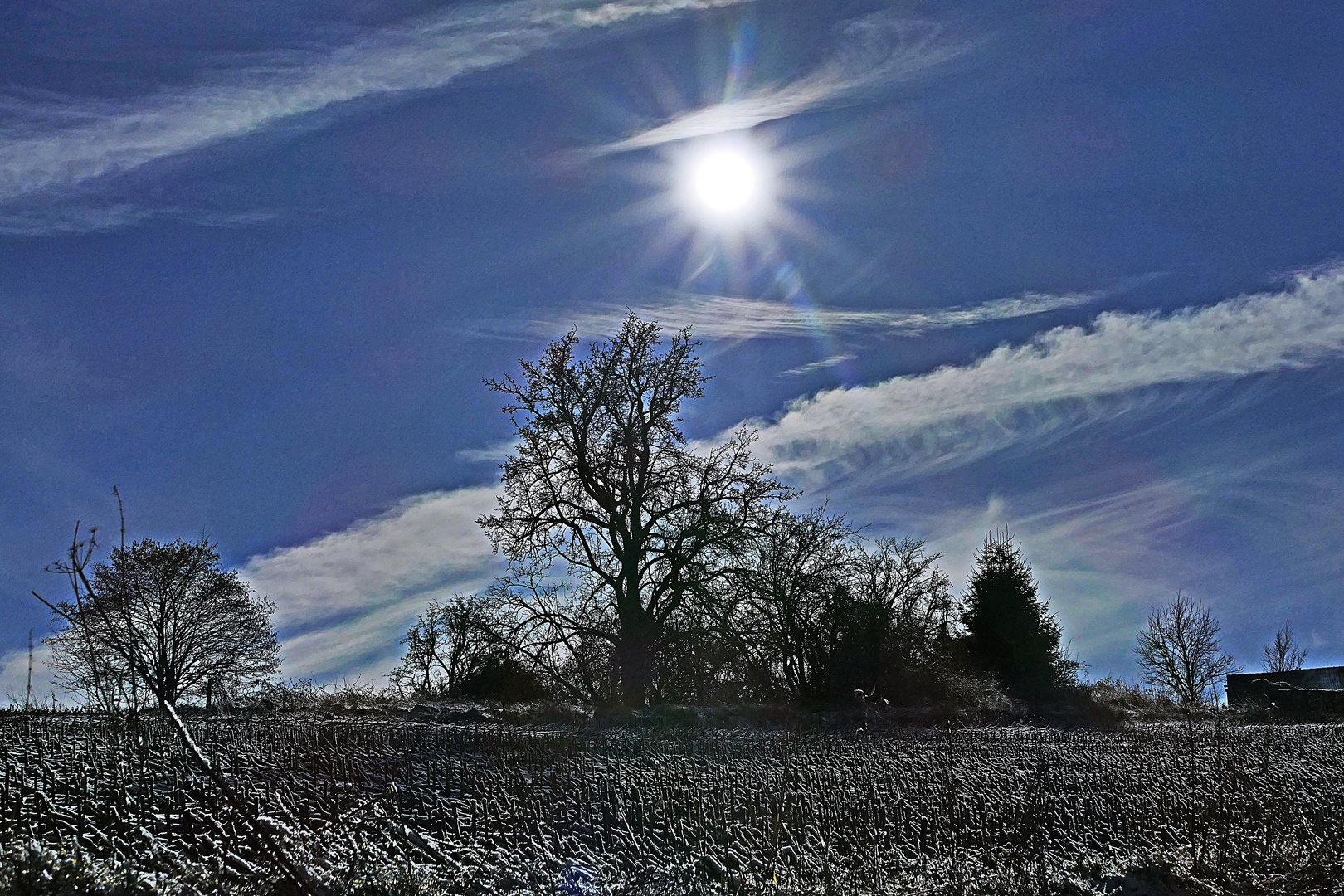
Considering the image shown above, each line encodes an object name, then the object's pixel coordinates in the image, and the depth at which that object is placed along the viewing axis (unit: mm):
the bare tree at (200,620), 22016
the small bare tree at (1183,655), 37031
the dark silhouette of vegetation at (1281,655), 39125
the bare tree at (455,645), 21750
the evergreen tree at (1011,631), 26453
